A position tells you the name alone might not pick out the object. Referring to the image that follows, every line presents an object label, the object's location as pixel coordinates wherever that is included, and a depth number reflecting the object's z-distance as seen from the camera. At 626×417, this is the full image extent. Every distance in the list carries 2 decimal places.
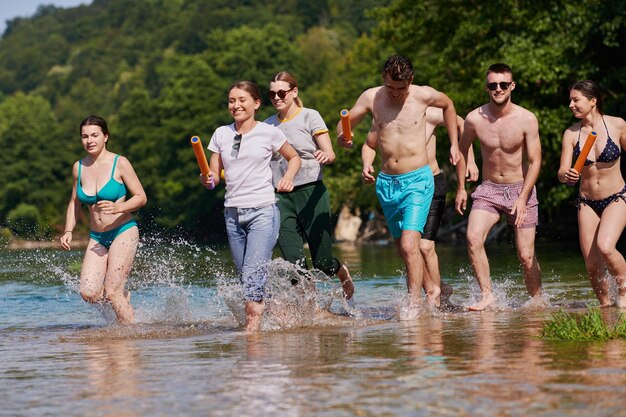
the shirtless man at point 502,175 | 12.21
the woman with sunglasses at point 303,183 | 11.84
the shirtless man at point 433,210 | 12.52
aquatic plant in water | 8.97
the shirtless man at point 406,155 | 11.85
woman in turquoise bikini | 11.91
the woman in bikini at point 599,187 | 11.99
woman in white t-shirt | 11.05
